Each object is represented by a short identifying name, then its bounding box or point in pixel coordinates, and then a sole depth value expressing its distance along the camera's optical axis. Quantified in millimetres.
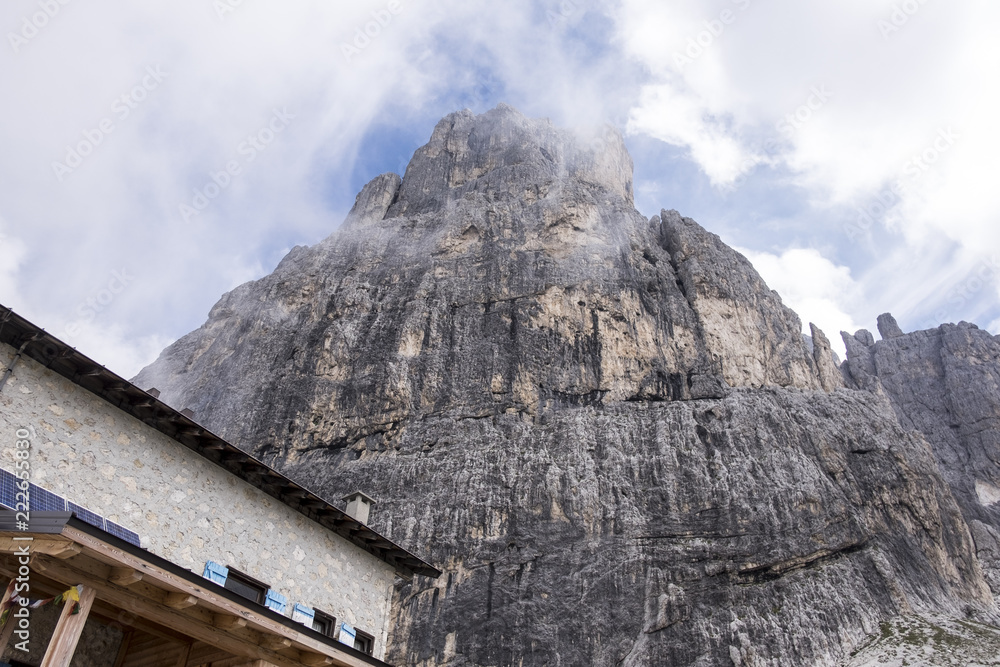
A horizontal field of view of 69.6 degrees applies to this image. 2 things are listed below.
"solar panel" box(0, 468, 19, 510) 11109
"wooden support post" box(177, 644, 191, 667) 12508
